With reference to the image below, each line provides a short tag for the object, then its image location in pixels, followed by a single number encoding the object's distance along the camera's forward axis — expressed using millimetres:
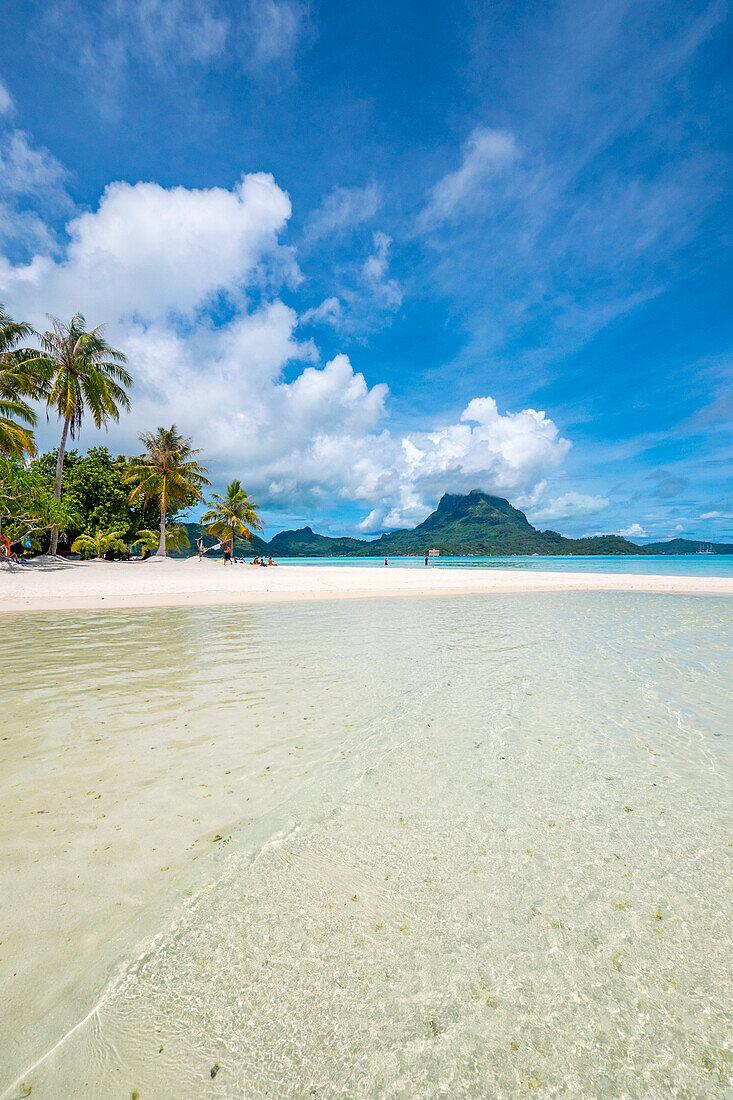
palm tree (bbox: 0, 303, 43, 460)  32406
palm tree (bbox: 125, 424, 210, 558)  44938
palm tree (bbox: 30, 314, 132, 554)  37125
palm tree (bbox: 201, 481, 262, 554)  57812
